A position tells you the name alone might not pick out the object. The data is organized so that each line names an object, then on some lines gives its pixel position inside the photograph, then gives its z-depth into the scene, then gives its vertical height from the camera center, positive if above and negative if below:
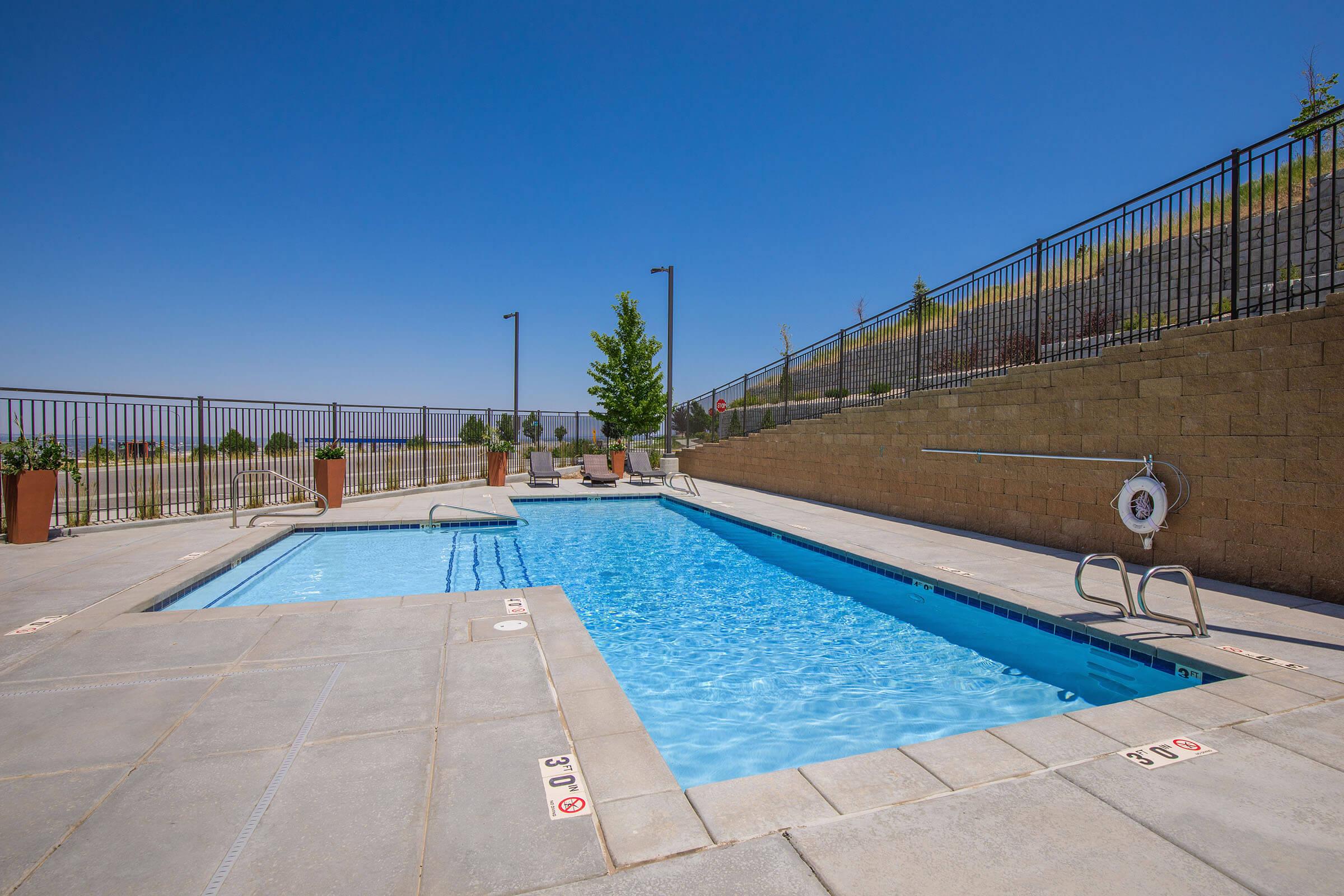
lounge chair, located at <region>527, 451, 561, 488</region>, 15.79 -0.74
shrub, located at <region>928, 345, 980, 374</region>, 8.93 +1.32
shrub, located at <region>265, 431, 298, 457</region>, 11.77 -0.05
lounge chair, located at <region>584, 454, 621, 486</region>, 15.62 -0.84
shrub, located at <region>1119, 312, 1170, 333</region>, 6.16 +1.36
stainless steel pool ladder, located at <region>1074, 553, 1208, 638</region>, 3.55 -1.16
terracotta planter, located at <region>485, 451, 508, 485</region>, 15.53 -0.70
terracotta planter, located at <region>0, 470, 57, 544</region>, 6.93 -0.77
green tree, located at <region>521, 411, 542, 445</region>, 18.20 +0.43
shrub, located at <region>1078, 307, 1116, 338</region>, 6.97 +1.48
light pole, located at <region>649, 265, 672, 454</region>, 17.06 +0.27
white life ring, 5.46 -0.64
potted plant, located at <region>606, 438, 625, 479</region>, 18.02 -0.50
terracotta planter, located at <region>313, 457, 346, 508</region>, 11.09 -0.73
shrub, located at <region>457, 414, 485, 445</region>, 15.60 +0.30
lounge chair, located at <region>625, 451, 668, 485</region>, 16.23 -0.75
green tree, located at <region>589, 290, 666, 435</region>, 20.14 +2.45
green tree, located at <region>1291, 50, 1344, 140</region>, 12.51 +7.77
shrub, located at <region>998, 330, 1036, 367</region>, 7.96 +1.30
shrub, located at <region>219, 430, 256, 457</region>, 10.70 -0.02
